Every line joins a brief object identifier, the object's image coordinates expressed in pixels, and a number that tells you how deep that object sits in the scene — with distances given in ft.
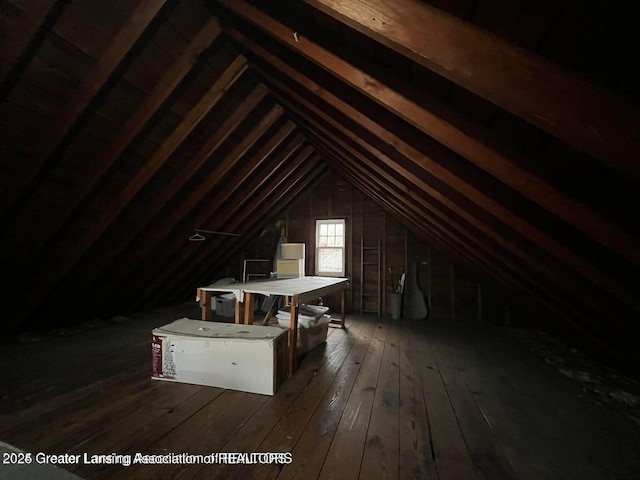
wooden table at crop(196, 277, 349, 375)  8.05
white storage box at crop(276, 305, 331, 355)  9.84
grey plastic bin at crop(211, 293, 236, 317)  16.43
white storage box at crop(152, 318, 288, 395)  6.78
